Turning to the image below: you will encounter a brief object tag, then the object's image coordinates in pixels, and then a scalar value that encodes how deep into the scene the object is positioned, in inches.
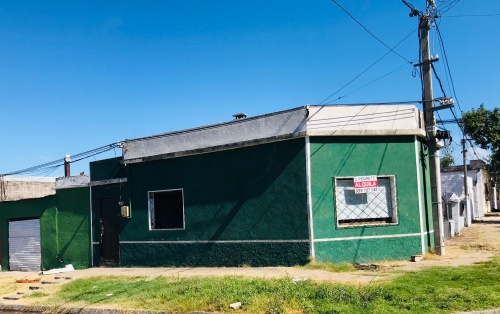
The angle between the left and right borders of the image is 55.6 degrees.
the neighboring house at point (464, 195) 832.3
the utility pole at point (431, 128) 522.0
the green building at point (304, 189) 482.6
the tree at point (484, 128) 1113.4
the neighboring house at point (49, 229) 660.1
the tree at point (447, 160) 2406.5
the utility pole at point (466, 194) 1040.8
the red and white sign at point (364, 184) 491.8
